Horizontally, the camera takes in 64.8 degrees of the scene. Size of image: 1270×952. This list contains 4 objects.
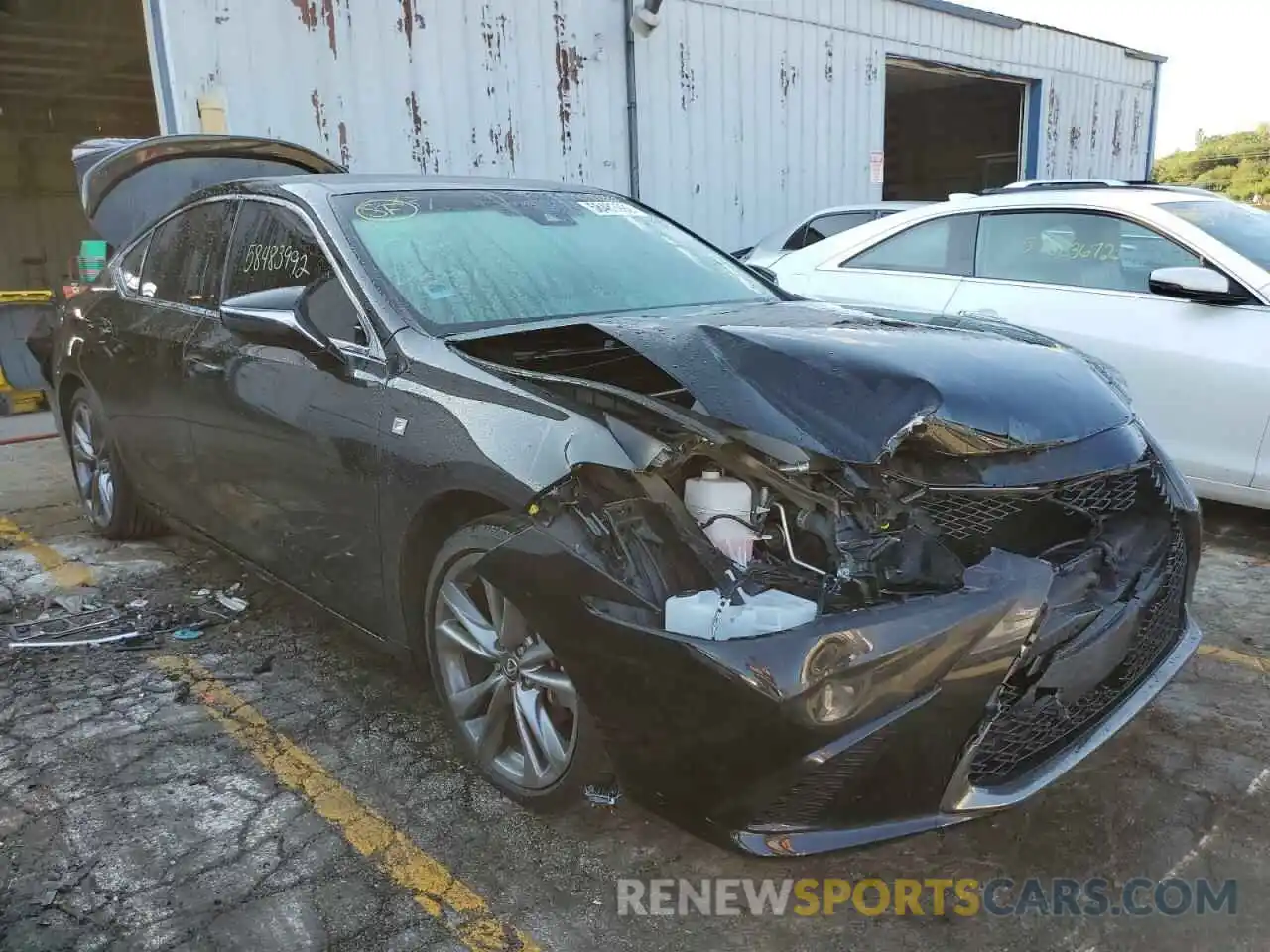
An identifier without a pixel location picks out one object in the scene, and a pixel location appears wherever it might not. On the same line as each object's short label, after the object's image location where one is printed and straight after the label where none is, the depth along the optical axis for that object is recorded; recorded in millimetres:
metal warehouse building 7086
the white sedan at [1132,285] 4246
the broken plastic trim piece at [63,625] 3857
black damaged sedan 1929
